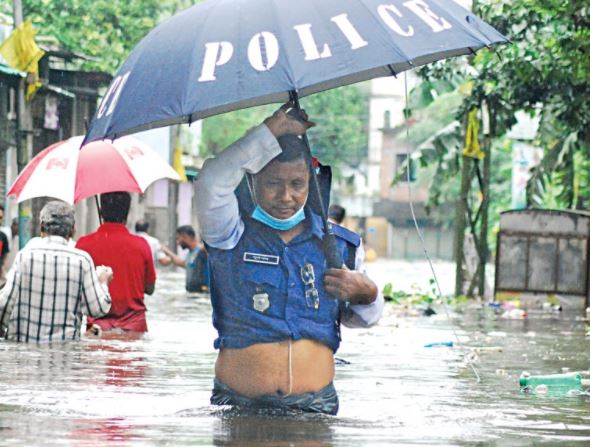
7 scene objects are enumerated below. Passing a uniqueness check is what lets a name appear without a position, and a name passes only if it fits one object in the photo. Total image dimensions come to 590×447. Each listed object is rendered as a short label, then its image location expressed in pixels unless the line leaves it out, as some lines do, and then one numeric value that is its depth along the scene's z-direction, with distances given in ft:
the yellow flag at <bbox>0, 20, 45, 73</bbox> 77.61
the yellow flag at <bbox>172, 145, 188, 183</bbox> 146.82
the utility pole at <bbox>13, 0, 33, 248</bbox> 80.79
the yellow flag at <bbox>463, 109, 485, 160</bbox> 92.73
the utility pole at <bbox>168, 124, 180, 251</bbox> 172.60
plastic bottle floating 35.27
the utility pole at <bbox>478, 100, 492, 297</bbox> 95.20
